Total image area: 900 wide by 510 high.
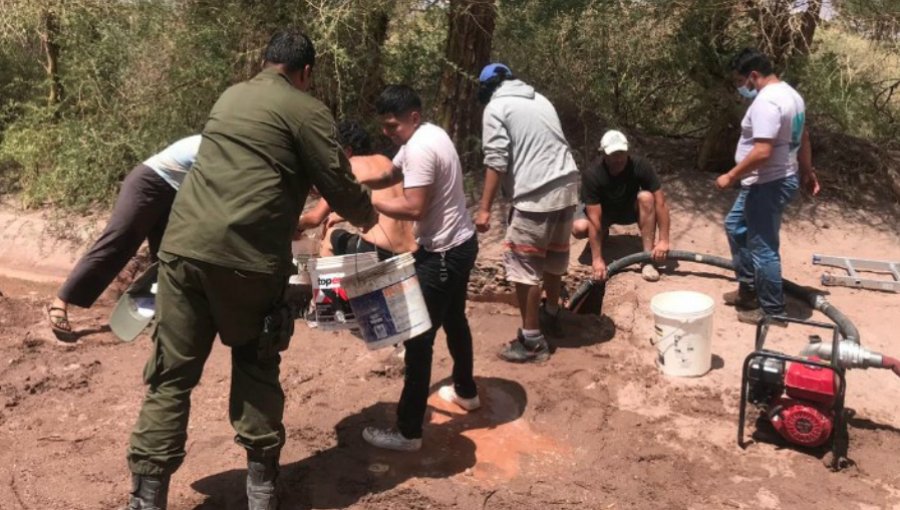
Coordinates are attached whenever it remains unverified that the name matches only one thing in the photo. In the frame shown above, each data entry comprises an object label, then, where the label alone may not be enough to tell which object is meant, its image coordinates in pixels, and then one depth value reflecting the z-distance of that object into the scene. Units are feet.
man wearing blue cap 15.37
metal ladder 19.33
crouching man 19.56
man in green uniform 10.42
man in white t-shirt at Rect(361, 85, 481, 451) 12.43
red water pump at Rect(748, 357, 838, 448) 12.73
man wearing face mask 15.89
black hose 16.48
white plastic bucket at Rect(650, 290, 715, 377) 15.19
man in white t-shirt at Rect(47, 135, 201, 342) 16.38
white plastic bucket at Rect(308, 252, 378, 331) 12.05
